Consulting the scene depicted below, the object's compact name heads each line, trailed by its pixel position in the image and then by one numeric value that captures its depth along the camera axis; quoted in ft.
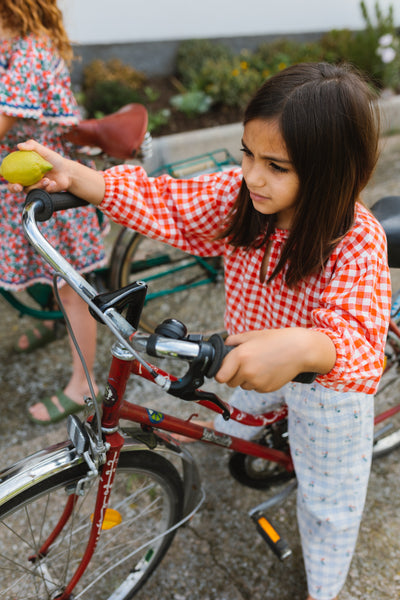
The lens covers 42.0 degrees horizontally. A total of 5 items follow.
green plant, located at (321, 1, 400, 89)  17.01
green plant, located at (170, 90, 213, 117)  15.14
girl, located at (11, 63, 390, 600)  3.40
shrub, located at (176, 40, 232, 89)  16.71
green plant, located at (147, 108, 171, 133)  14.34
